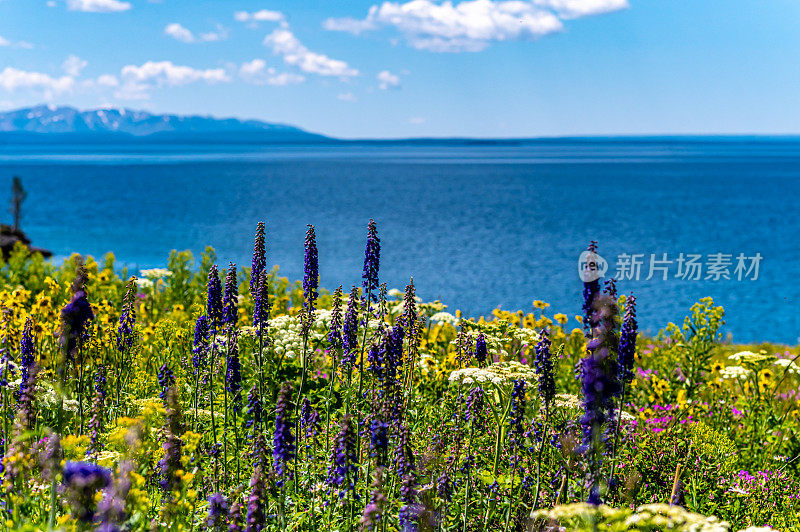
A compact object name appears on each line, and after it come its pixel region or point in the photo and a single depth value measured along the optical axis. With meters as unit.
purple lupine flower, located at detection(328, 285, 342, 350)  6.63
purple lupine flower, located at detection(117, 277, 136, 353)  7.32
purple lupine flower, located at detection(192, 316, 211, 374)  6.81
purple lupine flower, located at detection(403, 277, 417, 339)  6.58
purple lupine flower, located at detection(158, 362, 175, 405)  6.62
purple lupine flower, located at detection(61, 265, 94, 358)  5.43
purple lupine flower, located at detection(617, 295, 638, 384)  6.06
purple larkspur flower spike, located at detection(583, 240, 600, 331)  5.57
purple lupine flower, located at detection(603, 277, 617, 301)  5.70
